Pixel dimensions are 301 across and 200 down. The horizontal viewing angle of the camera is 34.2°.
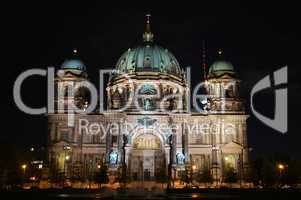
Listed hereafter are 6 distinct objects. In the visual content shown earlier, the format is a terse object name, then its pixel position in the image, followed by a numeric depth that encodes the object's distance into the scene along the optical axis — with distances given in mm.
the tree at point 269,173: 67188
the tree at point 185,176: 71050
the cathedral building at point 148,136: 75625
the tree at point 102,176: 68625
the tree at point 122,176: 71725
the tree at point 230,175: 71188
